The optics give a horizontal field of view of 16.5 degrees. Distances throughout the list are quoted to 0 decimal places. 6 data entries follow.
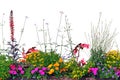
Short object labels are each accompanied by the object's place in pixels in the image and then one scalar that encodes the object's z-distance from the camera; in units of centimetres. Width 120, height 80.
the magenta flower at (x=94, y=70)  706
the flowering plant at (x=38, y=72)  714
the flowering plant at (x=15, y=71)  725
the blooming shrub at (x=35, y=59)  731
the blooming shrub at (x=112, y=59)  723
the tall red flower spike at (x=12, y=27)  764
